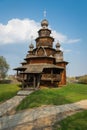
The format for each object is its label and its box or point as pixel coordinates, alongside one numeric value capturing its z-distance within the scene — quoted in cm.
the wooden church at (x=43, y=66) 1396
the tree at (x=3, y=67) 2733
